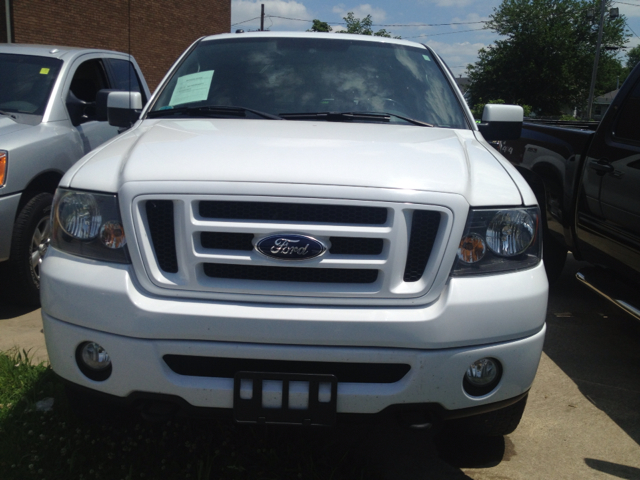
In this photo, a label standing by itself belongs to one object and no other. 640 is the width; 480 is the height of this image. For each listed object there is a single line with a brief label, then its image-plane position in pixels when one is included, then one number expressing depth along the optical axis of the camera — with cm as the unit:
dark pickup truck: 353
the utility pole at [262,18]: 5130
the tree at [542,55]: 5438
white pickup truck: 205
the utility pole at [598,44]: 3834
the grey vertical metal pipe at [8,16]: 1623
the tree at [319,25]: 5406
